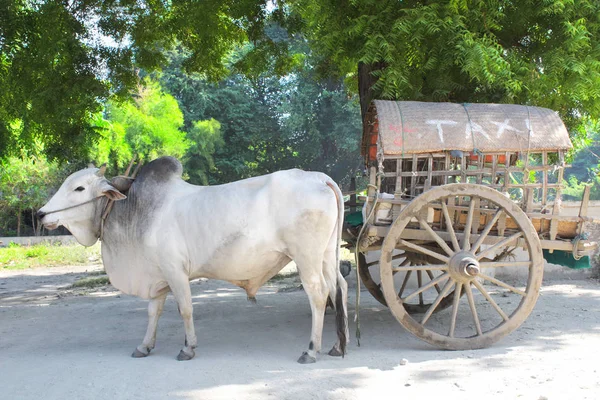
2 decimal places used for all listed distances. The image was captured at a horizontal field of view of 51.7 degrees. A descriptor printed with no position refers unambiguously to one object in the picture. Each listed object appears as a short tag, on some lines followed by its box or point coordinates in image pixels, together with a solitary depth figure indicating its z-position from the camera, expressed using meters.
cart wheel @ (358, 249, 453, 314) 6.67
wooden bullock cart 5.38
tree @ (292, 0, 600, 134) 6.66
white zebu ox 5.25
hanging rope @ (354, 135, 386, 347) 5.50
